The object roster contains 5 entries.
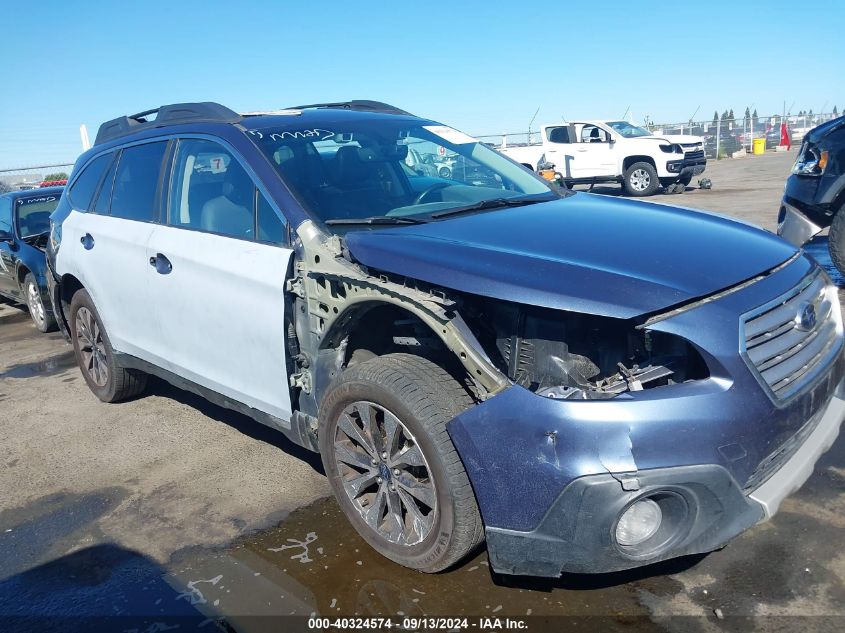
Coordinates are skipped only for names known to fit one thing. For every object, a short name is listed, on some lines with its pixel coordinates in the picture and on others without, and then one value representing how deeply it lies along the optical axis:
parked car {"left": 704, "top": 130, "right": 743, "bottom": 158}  32.62
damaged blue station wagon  2.30
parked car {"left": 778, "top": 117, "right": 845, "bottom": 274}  6.31
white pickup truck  17.12
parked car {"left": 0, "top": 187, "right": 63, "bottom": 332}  7.70
